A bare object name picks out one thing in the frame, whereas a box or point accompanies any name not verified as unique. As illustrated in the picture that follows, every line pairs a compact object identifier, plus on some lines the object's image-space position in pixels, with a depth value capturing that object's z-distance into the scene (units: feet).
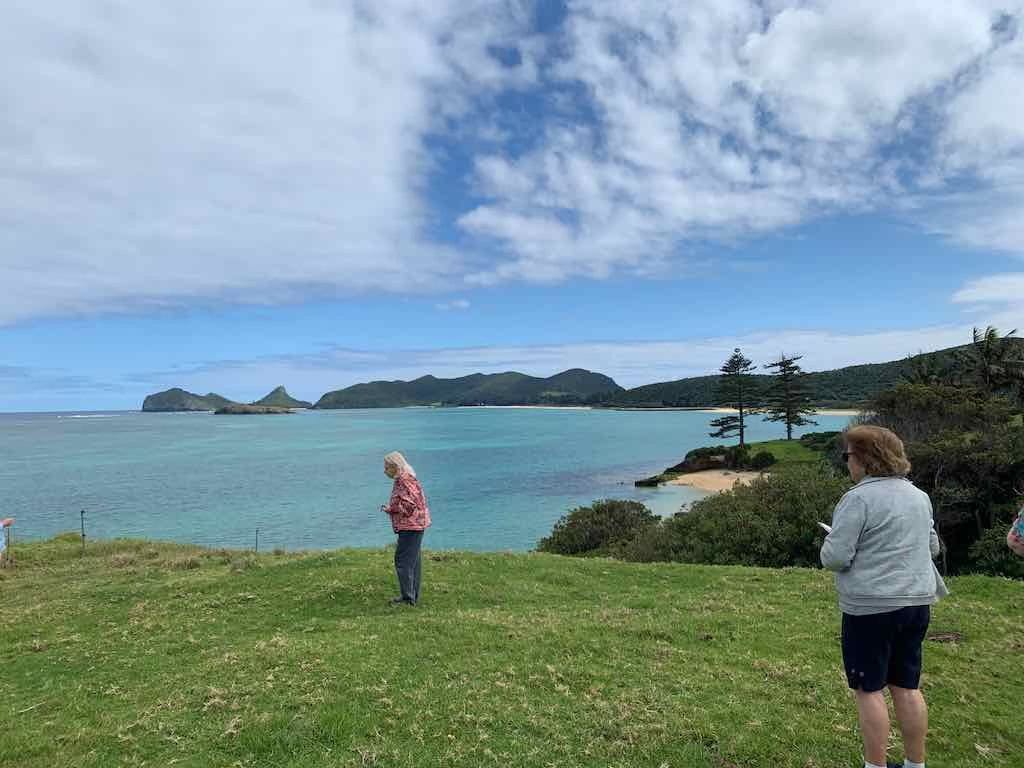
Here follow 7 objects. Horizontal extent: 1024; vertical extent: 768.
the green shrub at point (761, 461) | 197.16
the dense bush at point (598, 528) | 86.69
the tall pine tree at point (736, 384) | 253.24
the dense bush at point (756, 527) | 55.16
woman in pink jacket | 29.01
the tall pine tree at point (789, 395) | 261.85
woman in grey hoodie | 12.12
